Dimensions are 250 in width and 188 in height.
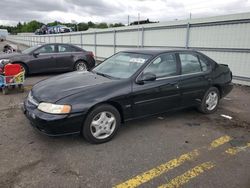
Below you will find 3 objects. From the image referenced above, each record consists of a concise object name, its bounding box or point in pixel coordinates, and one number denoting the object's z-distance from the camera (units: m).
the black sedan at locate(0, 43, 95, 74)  9.77
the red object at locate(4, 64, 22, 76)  6.95
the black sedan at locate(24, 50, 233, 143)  3.61
